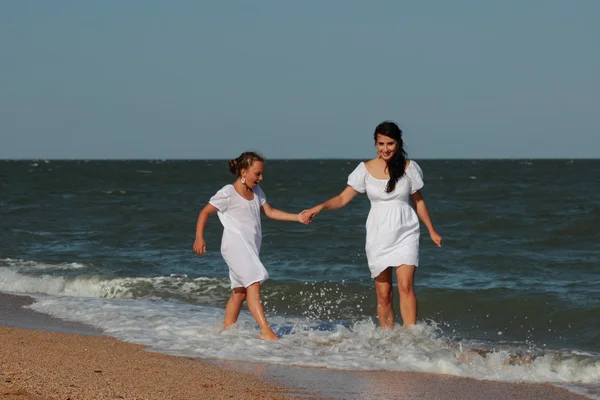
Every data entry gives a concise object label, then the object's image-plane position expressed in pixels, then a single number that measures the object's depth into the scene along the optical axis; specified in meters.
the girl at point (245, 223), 12.96
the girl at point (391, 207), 12.85
